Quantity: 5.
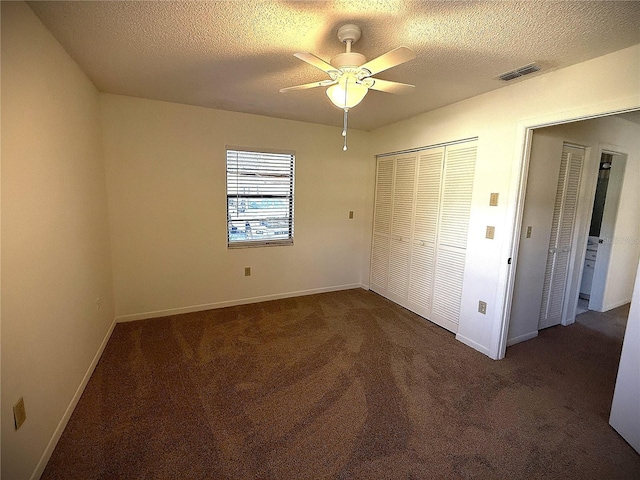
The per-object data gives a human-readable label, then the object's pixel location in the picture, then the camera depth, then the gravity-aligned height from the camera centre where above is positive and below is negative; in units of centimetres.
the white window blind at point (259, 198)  357 -1
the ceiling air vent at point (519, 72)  207 +98
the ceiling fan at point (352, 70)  149 +72
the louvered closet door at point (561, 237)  297 -32
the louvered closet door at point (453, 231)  294 -29
